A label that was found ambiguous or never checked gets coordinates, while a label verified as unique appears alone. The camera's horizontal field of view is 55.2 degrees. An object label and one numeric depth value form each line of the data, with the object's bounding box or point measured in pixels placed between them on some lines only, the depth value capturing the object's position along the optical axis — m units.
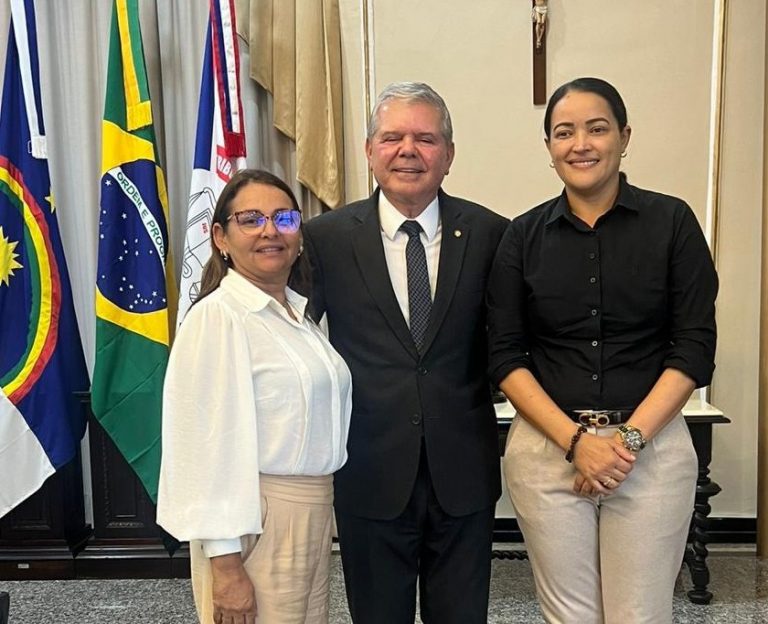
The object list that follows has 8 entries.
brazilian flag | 2.86
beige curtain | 3.18
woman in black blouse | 1.52
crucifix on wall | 3.17
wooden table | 2.71
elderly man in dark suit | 1.70
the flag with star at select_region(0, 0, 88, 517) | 2.83
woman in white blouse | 1.41
